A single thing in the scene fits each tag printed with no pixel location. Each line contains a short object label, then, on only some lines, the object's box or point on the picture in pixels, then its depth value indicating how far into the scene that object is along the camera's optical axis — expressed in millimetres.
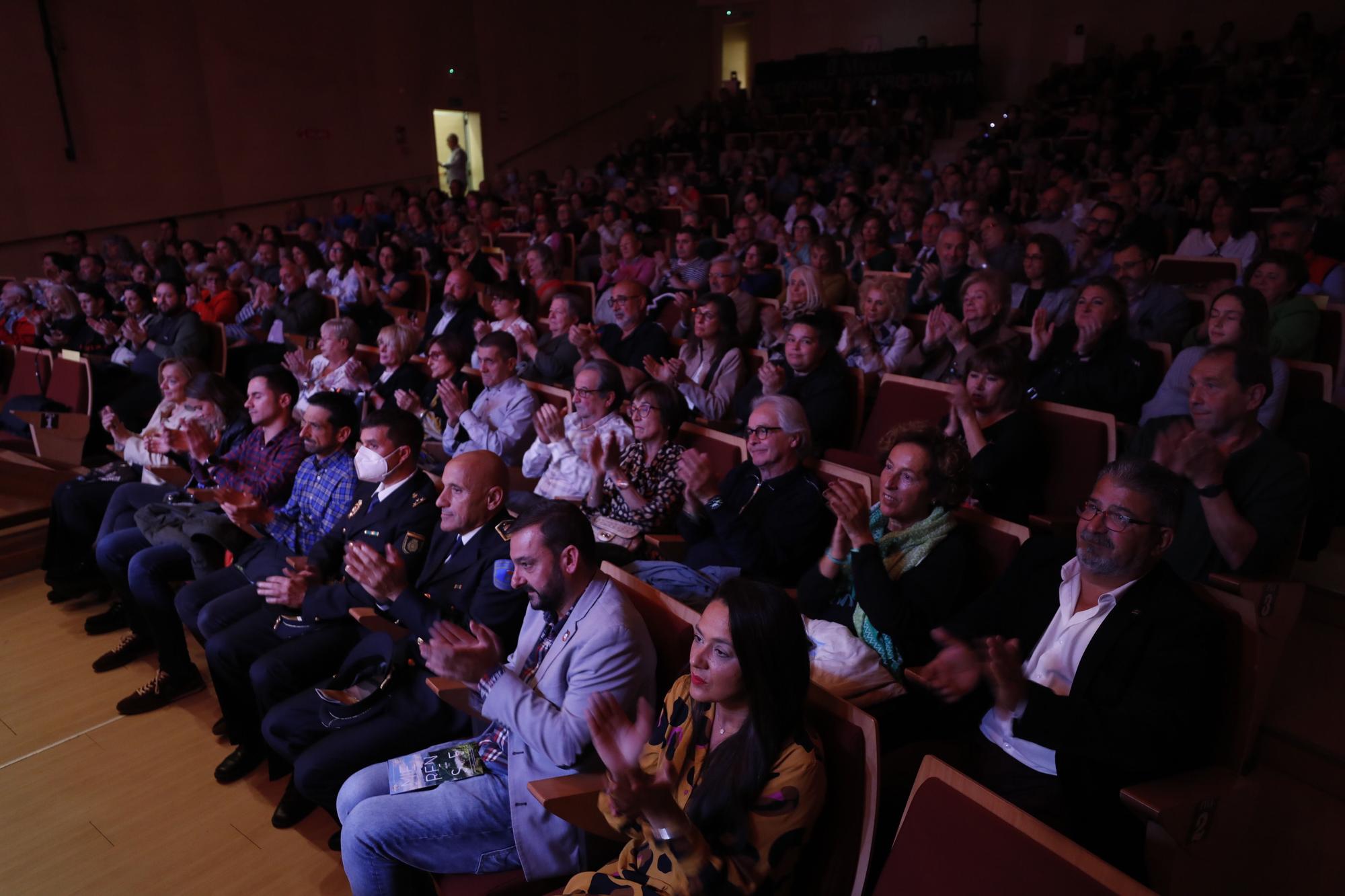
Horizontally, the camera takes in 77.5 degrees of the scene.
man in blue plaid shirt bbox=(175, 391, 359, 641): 2582
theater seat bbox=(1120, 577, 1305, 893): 1347
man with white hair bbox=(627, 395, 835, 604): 2199
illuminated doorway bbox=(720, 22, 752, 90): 15094
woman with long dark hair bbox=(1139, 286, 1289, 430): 2486
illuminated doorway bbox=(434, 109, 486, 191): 12211
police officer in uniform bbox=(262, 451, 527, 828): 1914
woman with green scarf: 1769
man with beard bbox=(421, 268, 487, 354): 4520
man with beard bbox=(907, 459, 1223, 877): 1407
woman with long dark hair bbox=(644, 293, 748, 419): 3416
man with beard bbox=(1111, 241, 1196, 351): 3328
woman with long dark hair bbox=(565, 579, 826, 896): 1216
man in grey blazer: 1557
